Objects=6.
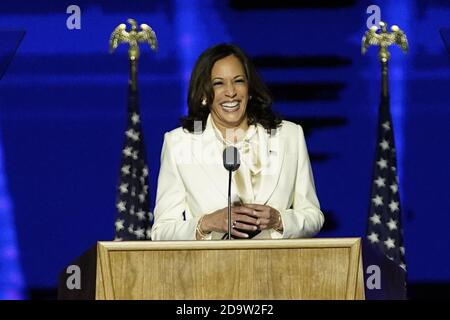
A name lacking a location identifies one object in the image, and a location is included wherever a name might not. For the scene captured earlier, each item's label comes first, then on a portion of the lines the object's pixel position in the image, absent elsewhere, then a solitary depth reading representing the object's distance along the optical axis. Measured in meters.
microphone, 6.07
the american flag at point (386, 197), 9.74
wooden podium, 5.20
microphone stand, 6.11
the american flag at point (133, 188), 9.70
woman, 7.21
